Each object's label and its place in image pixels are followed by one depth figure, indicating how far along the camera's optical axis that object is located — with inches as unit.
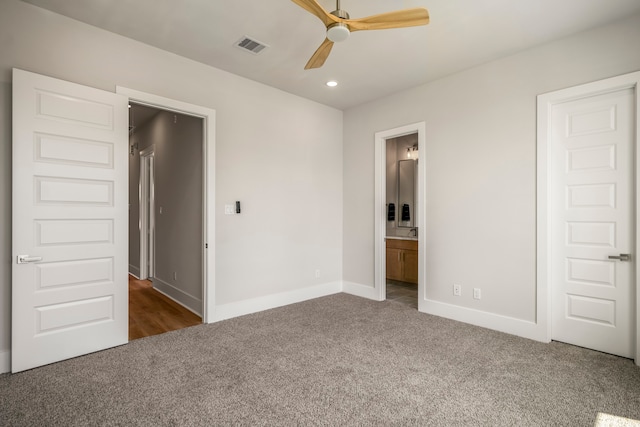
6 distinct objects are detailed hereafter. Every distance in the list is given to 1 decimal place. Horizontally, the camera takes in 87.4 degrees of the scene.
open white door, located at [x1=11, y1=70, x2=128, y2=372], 96.9
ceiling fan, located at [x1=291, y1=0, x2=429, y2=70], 80.4
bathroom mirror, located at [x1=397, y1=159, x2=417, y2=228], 235.3
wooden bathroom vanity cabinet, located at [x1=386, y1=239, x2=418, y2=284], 208.5
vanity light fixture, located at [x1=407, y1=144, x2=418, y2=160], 235.6
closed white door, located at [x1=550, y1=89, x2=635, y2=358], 108.9
